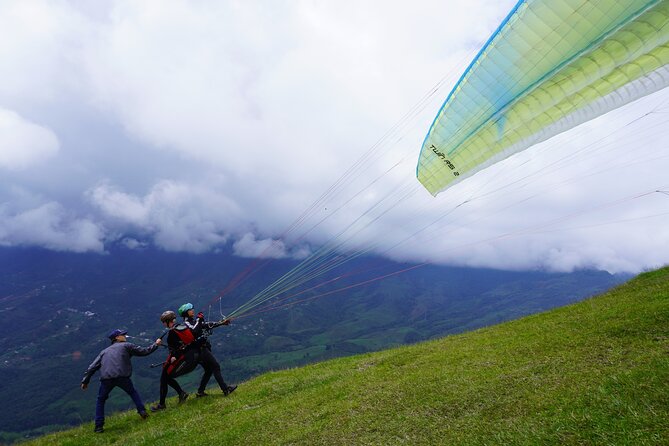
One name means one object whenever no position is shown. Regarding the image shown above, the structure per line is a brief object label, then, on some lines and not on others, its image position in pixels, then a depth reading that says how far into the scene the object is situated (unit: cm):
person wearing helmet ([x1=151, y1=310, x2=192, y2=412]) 1379
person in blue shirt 1271
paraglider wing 974
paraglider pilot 1395
